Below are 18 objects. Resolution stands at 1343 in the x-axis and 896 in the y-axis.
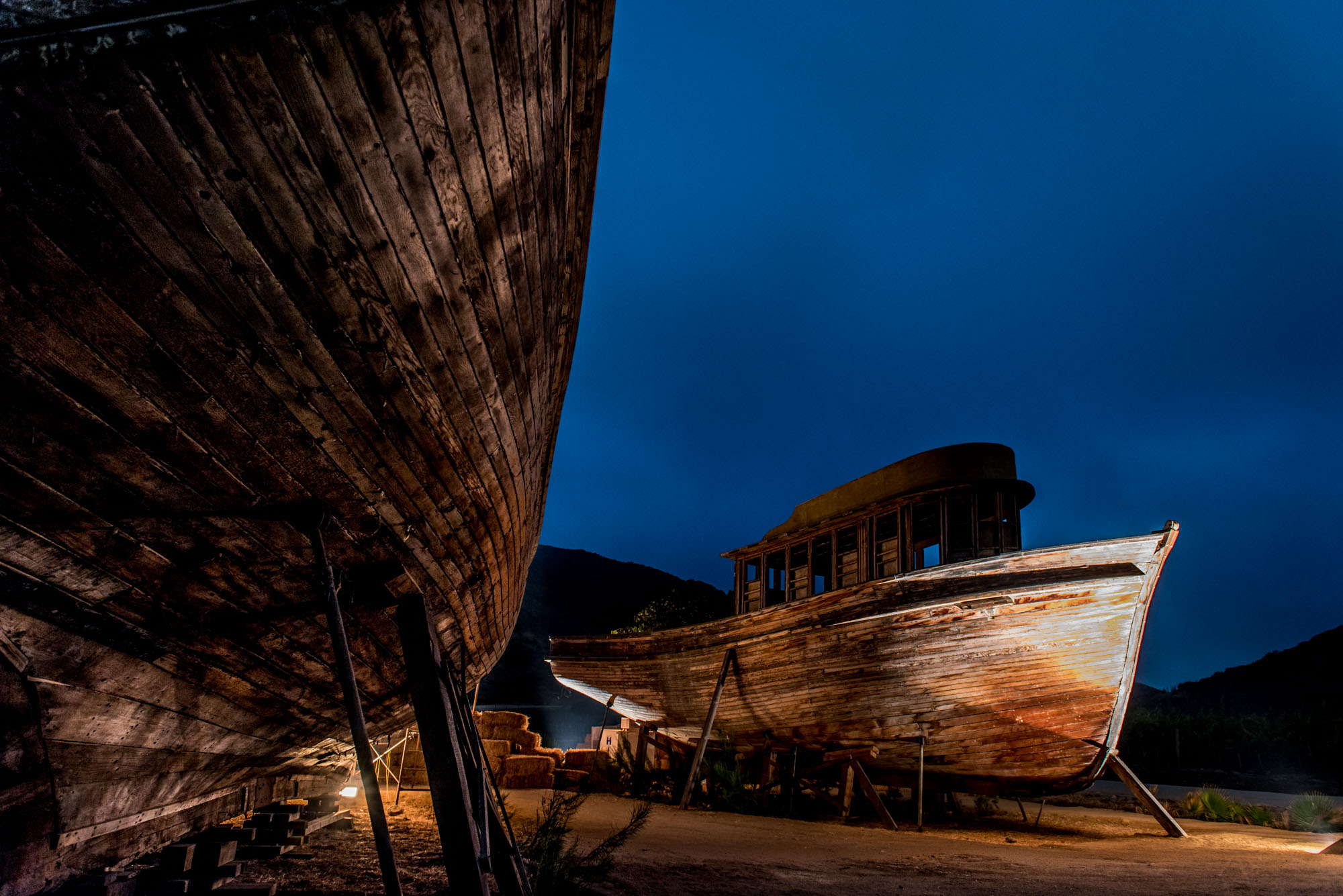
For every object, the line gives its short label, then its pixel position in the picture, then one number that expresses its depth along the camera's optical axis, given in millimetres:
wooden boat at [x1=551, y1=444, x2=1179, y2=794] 7676
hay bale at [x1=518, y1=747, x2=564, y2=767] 14336
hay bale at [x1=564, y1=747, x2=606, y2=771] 14664
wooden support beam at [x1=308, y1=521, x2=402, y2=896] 2736
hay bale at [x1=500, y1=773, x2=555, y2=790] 13164
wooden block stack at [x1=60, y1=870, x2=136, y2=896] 3279
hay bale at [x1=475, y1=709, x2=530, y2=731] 14305
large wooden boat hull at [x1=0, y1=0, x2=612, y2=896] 1586
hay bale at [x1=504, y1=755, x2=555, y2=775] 13227
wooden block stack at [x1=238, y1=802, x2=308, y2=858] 5168
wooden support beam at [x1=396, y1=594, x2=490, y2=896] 3303
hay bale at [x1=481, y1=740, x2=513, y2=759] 13461
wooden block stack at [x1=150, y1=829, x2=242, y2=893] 3867
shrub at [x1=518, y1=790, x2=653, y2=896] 4465
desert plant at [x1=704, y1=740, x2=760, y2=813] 10773
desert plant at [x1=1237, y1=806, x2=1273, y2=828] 10719
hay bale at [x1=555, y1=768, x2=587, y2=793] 13398
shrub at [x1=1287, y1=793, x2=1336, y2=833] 10055
